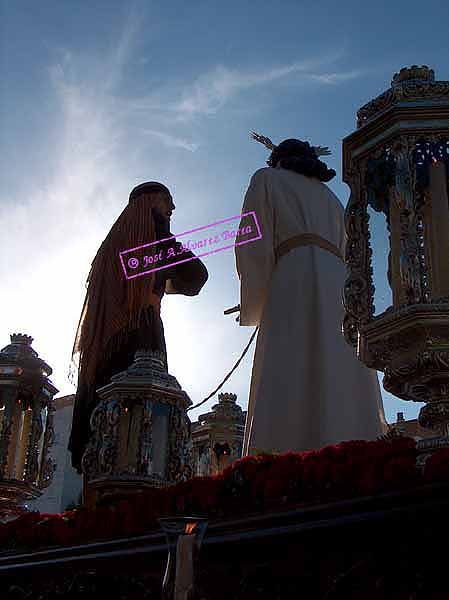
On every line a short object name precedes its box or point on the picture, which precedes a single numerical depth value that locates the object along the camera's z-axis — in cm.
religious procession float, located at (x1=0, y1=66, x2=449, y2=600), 157
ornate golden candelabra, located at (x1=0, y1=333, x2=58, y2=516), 457
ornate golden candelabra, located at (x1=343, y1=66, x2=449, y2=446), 206
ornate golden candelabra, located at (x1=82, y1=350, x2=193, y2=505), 359
